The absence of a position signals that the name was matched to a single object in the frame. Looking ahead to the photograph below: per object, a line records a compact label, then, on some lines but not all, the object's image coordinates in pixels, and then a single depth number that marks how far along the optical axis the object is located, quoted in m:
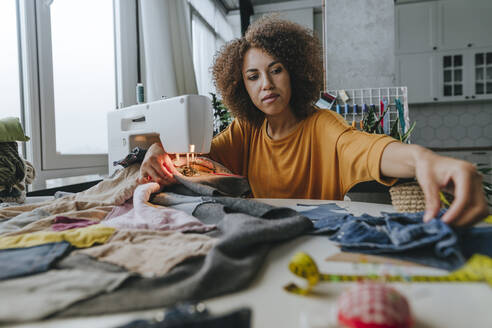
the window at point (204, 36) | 3.51
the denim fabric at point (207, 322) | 0.27
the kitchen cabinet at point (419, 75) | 4.21
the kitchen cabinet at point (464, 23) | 4.00
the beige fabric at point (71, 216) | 0.62
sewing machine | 1.00
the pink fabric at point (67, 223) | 0.64
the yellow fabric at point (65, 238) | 0.52
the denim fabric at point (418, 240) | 0.44
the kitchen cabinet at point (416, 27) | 4.16
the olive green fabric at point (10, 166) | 0.89
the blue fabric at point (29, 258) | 0.42
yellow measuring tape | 0.39
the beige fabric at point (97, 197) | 0.77
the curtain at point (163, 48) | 2.03
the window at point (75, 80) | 1.49
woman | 1.05
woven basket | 0.79
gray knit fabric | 0.35
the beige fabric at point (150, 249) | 0.43
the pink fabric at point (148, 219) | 0.62
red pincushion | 0.28
